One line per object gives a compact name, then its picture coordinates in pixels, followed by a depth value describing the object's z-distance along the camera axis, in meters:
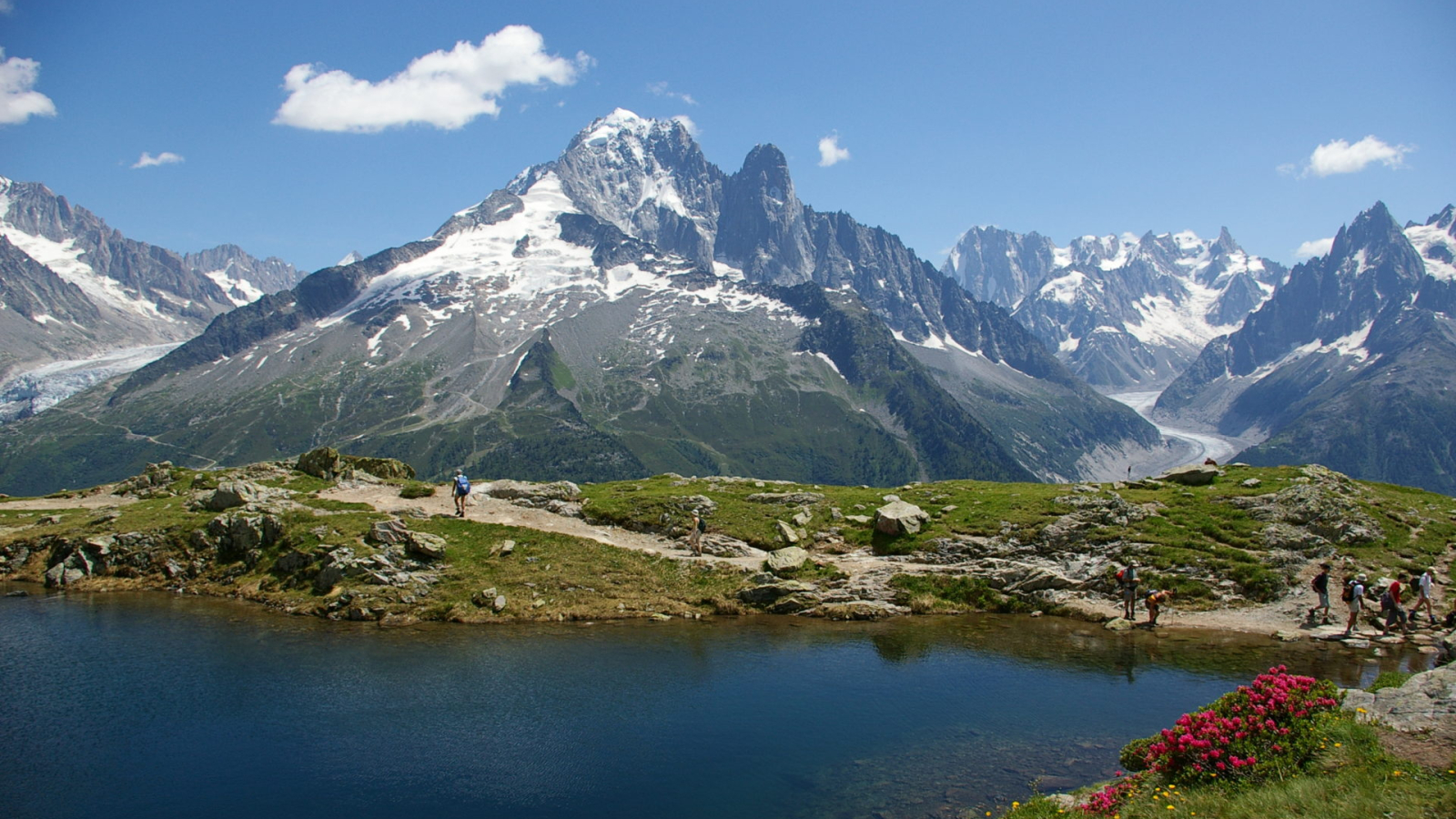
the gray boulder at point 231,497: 56.78
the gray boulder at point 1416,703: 18.84
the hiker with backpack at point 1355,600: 38.59
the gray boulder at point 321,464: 68.88
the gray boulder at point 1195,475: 58.22
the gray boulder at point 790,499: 61.66
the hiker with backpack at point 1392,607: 38.41
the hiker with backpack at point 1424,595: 38.75
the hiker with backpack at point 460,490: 56.38
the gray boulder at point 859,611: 45.16
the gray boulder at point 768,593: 46.66
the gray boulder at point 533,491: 62.69
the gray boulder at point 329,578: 47.00
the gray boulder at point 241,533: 52.22
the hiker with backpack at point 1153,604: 42.09
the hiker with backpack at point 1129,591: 43.31
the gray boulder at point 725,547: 53.03
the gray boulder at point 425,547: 49.06
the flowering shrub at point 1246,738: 19.11
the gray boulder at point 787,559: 49.50
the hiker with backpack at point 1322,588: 40.75
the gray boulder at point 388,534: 49.66
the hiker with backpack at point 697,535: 52.53
